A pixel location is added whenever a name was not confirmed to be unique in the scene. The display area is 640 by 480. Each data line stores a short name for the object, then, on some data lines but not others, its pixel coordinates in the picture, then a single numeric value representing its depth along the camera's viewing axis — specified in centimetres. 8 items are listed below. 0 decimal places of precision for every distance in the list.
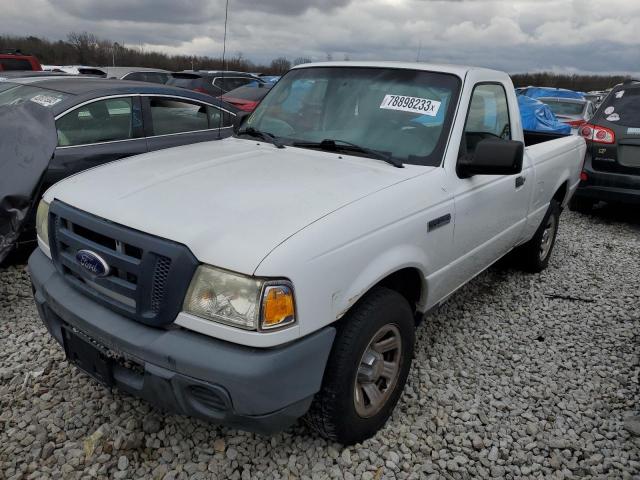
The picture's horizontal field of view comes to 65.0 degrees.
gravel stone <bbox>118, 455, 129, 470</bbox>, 236
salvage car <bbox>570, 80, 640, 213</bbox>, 614
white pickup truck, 189
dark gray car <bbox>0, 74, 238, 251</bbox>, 445
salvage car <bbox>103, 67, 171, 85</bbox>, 1341
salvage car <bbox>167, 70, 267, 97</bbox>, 1048
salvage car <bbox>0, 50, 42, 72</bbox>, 1197
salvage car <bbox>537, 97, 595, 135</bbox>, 1125
